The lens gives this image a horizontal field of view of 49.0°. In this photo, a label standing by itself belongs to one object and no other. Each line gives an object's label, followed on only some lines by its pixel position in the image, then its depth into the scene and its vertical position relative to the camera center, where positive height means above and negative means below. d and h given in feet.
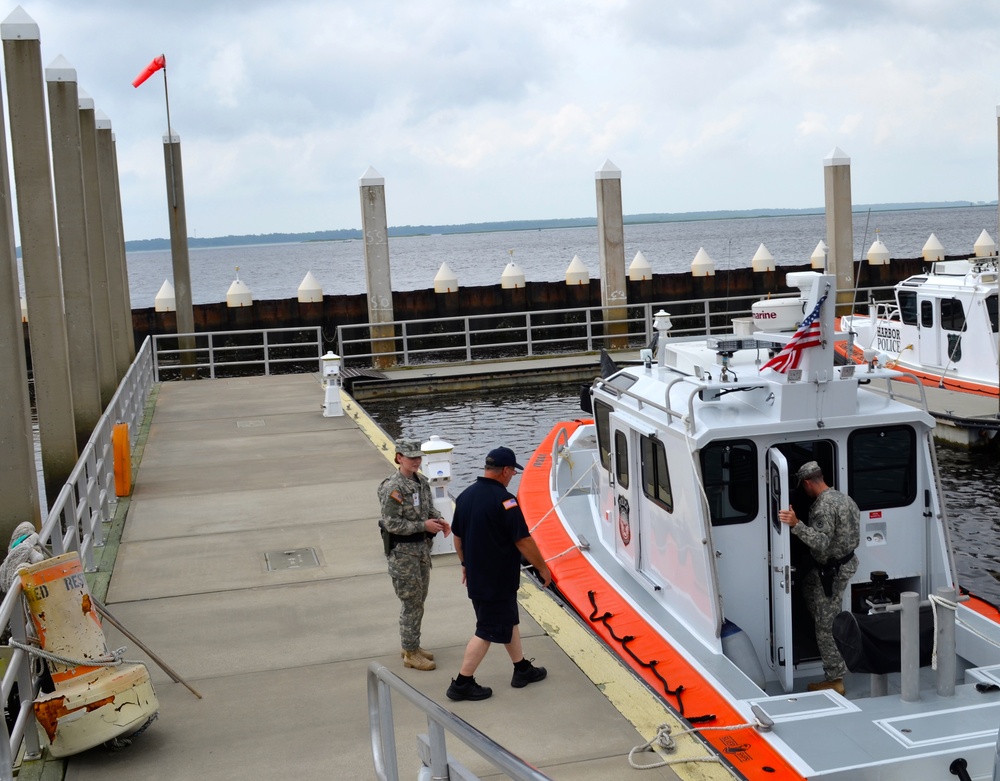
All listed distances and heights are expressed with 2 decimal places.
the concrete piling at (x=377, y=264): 81.46 +2.51
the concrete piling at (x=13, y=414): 31.73 -2.84
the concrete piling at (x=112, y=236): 77.71 +5.46
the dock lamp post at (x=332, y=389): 57.52 -4.71
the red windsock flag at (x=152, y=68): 90.79 +19.93
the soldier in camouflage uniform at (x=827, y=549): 22.40 -5.65
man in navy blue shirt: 20.03 -4.72
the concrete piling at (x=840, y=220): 89.97 +4.31
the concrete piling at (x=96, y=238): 65.87 +4.49
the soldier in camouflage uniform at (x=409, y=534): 21.90 -4.74
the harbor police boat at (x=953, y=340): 53.36 -4.02
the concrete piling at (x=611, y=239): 87.40 +3.63
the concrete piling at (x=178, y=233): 87.10 +6.03
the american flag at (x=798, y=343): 23.34 -1.47
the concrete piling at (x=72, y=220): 53.31 +4.57
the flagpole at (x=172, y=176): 87.25 +10.47
